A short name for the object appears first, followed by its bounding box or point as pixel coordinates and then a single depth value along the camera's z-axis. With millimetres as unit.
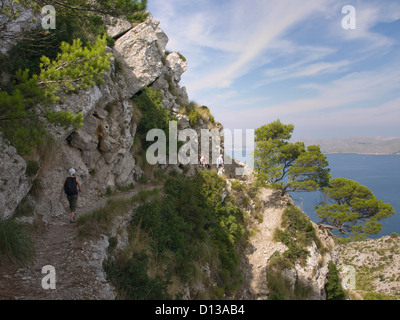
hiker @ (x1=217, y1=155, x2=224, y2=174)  17741
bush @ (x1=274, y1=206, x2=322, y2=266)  15289
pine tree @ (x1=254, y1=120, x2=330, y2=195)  19531
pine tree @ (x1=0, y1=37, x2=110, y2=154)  4203
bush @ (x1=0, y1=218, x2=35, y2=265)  5215
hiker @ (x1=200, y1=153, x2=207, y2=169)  17375
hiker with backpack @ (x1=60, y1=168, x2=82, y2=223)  7516
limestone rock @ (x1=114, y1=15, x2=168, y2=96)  15103
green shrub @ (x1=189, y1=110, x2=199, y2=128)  18344
